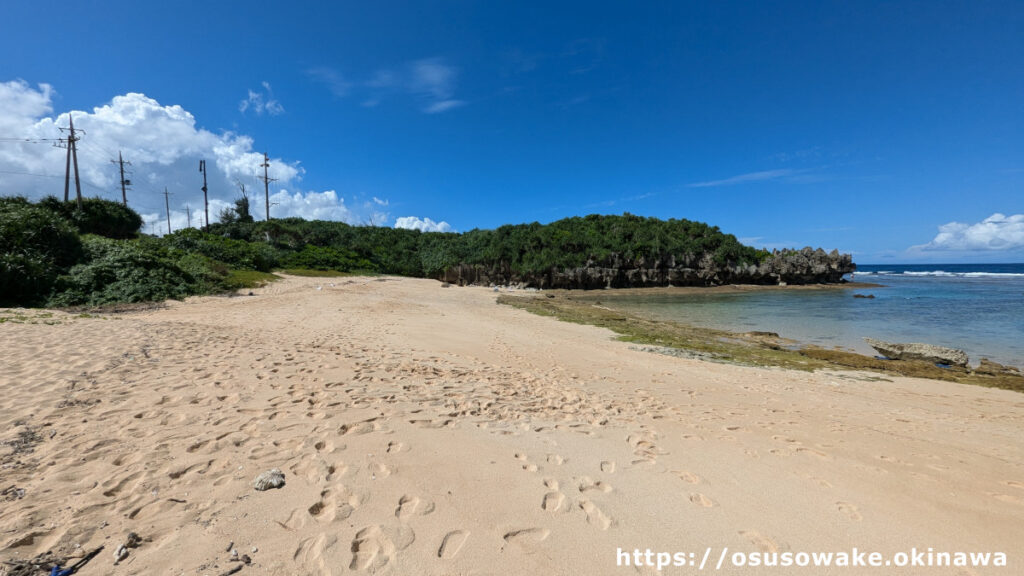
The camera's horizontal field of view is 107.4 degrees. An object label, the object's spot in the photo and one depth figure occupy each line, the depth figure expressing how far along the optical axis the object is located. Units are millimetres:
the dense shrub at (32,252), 13430
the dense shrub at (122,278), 15094
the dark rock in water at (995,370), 10591
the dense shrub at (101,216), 27609
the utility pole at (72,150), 29422
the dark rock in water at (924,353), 11586
